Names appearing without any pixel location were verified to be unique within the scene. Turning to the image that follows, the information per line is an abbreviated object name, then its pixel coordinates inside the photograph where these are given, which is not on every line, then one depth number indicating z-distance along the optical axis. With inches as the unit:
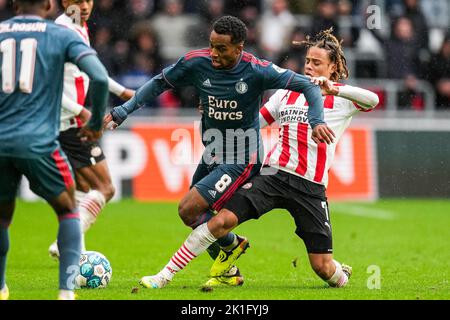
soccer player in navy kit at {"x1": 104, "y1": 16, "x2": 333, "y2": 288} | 612.4
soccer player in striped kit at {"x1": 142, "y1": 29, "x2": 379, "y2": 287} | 615.8
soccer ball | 622.2
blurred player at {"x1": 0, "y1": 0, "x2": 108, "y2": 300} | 496.7
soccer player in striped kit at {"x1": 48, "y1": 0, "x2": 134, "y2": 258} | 716.0
